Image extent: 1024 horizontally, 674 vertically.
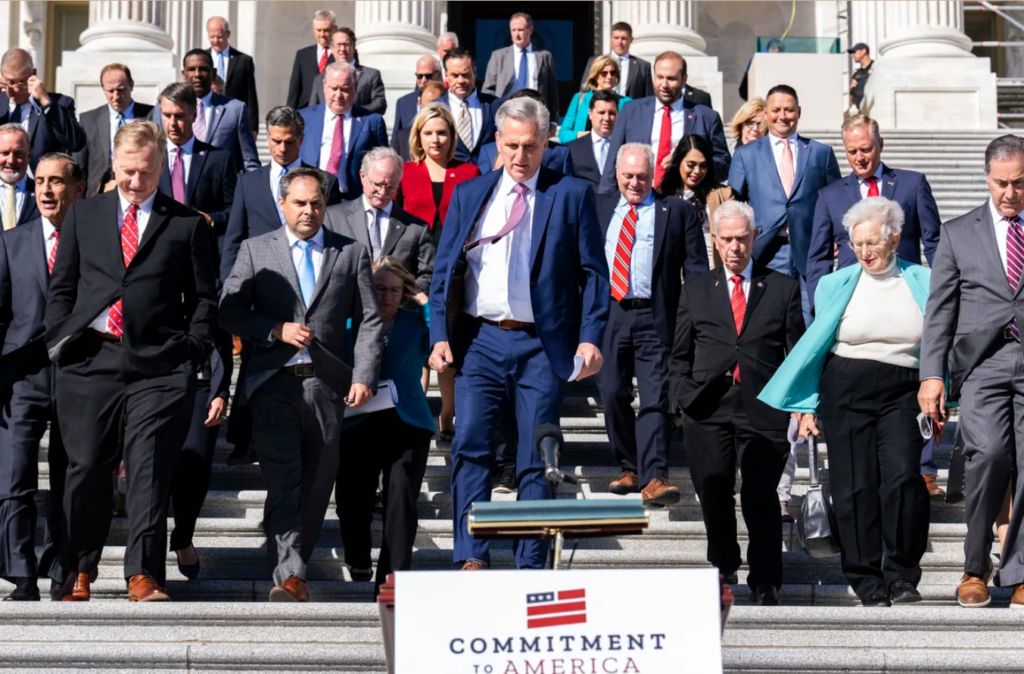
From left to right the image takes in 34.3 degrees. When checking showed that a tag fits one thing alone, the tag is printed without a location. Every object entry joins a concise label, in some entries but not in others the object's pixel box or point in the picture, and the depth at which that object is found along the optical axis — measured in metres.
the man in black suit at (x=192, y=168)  9.41
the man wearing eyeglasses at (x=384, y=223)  8.62
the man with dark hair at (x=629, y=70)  13.50
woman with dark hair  9.71
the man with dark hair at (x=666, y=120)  10.98
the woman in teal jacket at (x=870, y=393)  7.19
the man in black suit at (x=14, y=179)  8.25
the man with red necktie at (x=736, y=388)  7.47
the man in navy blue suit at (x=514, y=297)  6.91
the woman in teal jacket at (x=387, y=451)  7.48
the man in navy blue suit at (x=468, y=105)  11.34
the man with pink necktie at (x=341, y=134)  10.59
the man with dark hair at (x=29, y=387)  7.11
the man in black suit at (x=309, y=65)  13.95
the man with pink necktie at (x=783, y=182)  9.92
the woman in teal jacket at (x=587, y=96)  11.88
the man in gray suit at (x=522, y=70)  13.48
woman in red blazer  9.55
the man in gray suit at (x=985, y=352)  7.06
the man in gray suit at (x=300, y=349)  7.20
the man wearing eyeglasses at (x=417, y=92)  12.29
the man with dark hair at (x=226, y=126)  10.84
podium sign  4.70
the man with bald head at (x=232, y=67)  14.08
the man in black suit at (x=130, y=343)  6.94
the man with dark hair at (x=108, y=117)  10.98
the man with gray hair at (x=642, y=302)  8.34
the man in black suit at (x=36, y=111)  11.04
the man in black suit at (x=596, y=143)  11.03
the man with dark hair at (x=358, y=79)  12.93
